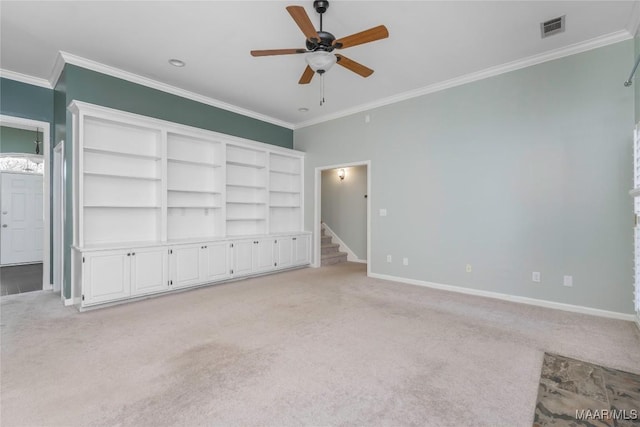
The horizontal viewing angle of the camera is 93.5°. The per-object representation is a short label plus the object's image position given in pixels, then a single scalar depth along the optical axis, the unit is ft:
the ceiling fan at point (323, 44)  7.80
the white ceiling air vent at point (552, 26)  9.87
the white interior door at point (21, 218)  21.94
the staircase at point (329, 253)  21.89
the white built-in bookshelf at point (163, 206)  12.12
